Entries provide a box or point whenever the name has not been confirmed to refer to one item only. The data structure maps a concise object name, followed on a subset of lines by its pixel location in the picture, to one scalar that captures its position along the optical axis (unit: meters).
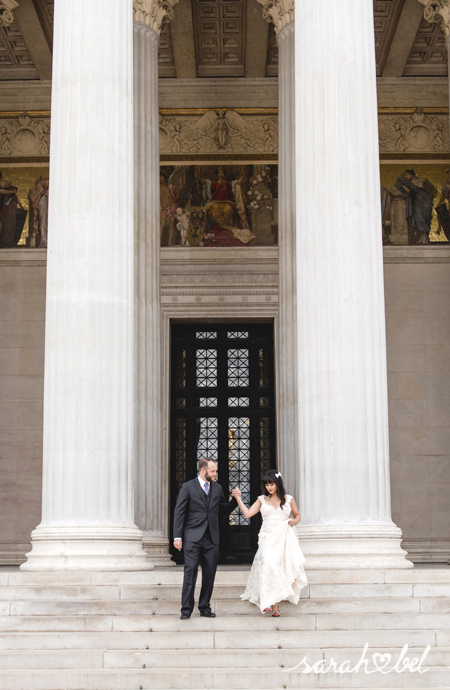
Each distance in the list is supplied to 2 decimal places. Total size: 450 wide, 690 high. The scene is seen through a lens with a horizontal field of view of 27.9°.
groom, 13.47
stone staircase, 11.58
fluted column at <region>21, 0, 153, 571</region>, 15.98
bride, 13.72
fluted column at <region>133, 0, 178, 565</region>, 21.61
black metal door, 29.17
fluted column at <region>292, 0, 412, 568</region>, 16.08
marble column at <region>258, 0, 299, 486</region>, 22.62
